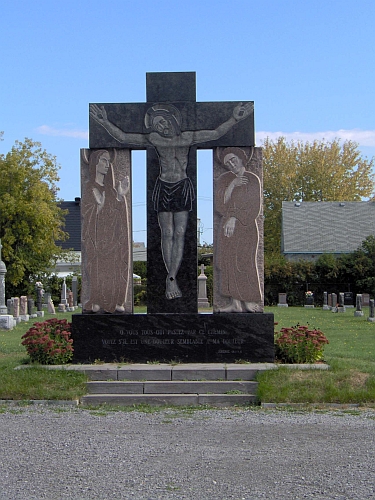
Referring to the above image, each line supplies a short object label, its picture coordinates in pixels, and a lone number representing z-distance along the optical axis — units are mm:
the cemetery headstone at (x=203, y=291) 35125
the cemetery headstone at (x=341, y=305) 34969
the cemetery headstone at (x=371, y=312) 26883
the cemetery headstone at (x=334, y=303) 35800
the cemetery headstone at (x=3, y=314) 23188
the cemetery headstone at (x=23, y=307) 28769
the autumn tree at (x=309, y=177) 61406
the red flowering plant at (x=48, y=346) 11000
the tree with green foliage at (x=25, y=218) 41712
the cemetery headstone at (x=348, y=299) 41969
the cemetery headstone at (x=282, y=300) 42284
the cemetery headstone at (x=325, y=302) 38588
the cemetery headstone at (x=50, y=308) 34281
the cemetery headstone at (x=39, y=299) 32719
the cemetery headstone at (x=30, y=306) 30539
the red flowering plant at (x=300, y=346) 11094
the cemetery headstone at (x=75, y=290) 38972
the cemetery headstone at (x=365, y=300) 39938
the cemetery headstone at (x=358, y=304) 30866
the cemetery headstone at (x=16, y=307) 27300
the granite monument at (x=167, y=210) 11328
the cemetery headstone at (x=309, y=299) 42219
